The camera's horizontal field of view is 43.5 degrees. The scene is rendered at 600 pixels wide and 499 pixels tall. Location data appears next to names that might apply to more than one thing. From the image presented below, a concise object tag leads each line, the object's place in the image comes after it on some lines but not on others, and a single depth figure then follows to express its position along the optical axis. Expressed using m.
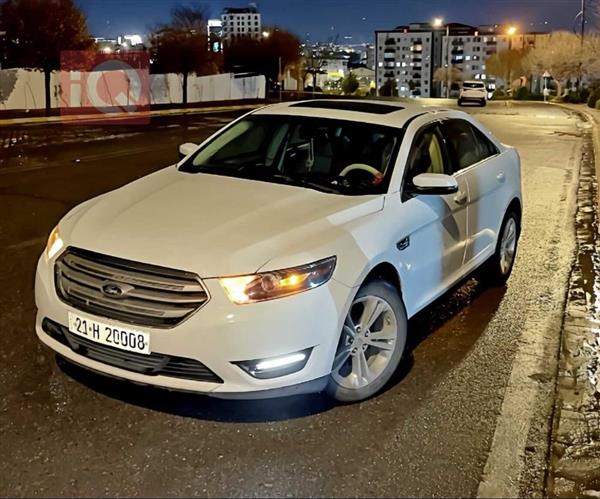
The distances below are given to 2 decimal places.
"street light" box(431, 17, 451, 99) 89.71
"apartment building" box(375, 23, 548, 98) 177.50
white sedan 3.63
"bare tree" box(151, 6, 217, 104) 43.25
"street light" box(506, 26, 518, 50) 84.46
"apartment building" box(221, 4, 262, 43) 175.25
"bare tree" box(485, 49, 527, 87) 89.19
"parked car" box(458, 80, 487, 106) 46.72
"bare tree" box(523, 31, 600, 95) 50.66
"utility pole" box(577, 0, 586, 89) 43.99
